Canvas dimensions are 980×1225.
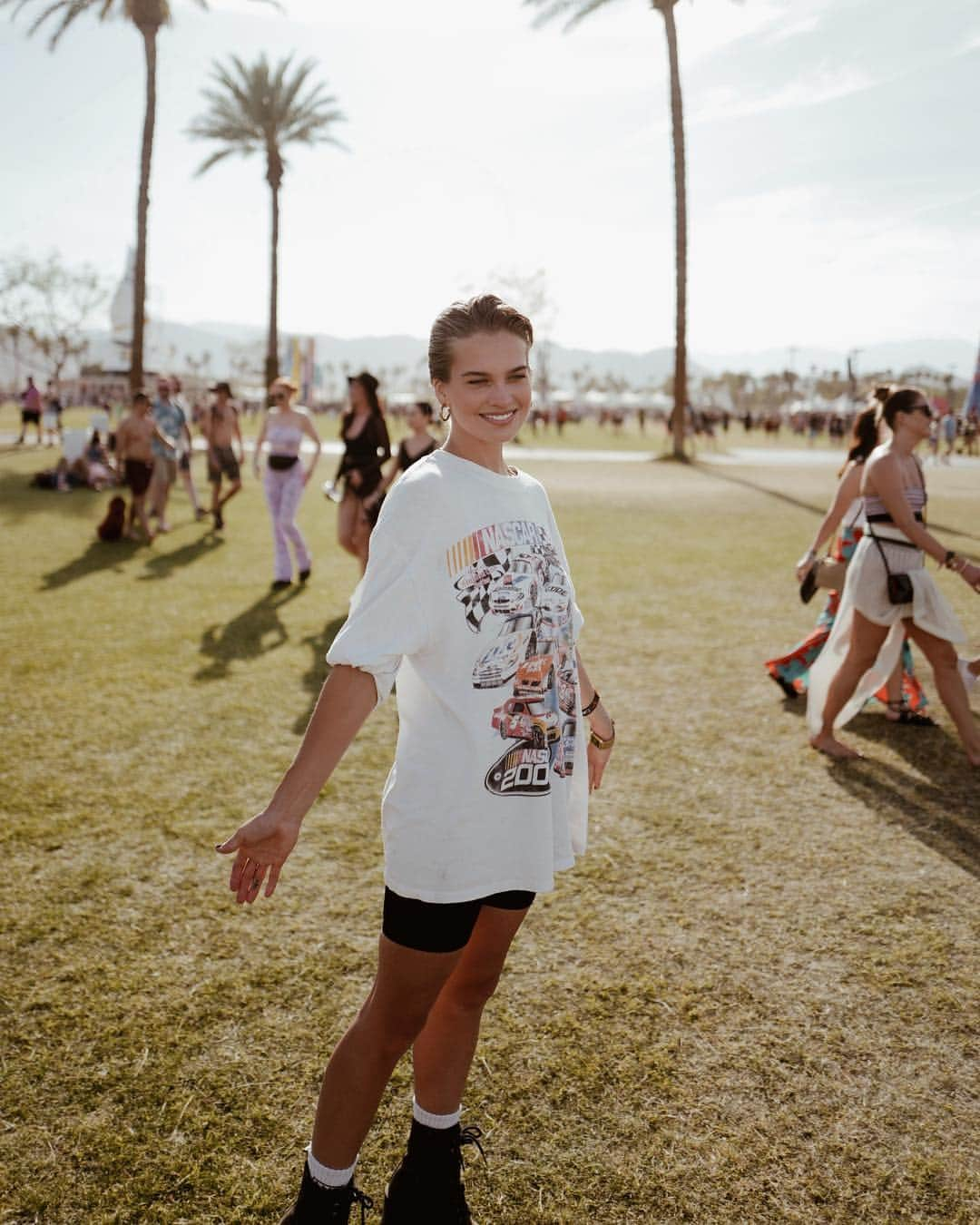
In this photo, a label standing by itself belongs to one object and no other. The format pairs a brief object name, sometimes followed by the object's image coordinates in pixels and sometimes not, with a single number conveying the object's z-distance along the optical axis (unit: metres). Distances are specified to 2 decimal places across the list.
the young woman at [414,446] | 8.09
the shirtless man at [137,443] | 11.28
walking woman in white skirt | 4.84
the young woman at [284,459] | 9.23
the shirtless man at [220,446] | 13.11
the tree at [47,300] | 51.30
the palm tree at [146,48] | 23.38
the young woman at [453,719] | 1.75
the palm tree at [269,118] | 33.97
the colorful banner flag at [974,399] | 41.19
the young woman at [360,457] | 8.17
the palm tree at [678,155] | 25.11
